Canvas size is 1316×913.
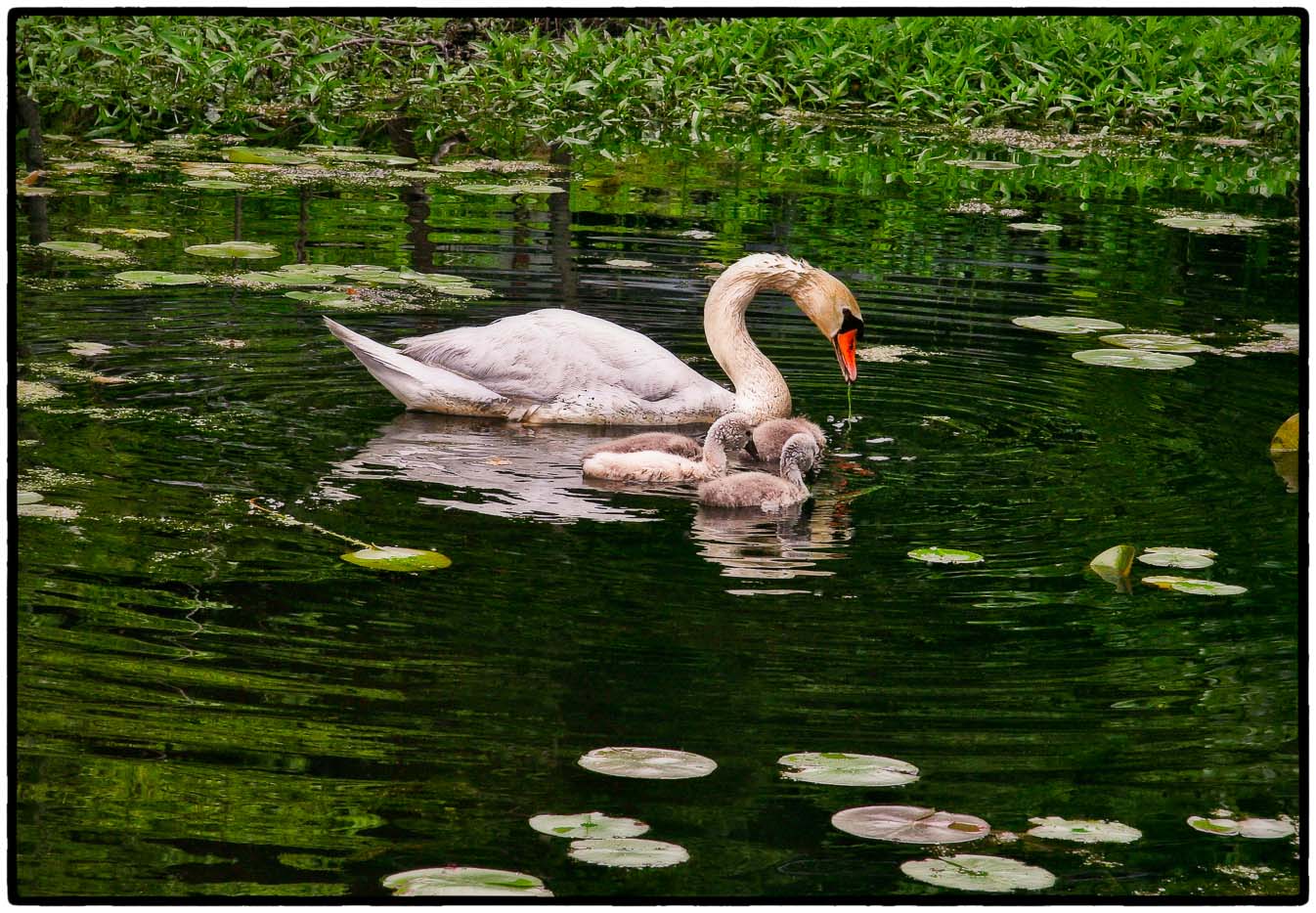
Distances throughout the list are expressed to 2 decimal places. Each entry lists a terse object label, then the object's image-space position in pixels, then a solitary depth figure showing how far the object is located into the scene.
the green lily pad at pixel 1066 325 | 18.05
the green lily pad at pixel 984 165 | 28.31
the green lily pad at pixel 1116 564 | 11.55
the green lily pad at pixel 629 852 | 7.54
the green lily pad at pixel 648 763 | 8.48
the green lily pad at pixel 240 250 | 19.77
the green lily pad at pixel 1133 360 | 16.86
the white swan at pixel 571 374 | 15.37
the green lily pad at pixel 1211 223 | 23.18
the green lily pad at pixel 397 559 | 11.21
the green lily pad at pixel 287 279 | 18.67
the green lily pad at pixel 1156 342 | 17.56
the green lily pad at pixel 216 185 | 23.66
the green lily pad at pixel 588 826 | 7.81
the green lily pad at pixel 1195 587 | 11.36
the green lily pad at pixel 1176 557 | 11.79
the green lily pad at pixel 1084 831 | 8.01
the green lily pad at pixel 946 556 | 11.72
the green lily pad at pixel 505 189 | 24.09
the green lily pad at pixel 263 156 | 25.48
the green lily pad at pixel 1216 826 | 8.14
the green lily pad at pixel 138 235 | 20.64
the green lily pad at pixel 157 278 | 18.42
